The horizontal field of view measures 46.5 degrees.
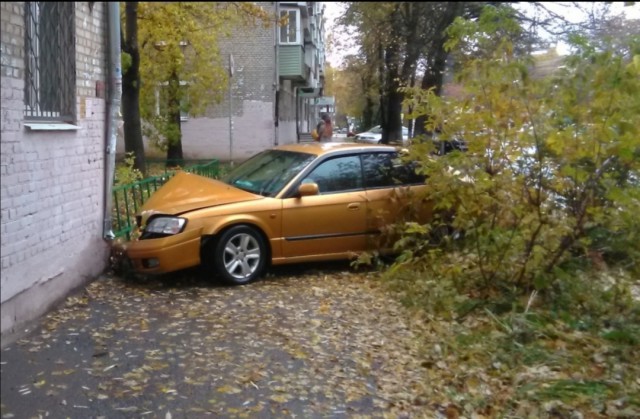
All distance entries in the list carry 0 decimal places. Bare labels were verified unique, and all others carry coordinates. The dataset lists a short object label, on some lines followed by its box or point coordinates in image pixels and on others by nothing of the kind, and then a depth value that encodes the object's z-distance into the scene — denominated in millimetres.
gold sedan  6965
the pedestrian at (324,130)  16688
